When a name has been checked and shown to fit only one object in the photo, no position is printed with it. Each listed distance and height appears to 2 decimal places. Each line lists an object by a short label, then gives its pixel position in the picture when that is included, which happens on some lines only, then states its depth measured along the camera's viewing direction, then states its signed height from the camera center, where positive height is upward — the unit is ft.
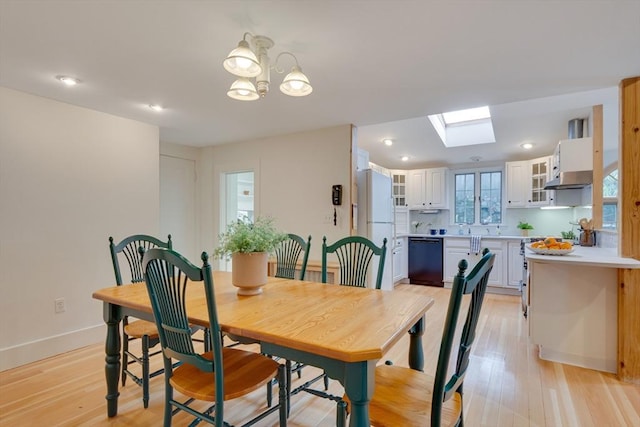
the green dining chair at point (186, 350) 4.31 -1.98
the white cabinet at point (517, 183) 17.57 +1.68
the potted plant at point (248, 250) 5.74 -0.68
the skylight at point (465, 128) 15.17 +4.14
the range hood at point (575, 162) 11.27 +1.83
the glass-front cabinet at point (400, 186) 21.07 +1.77
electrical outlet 9.73 -2.82
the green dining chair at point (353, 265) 7.76 -1.27
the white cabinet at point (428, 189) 19.92 +1.56
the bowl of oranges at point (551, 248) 8.69 -0.91
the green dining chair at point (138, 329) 6.73 -2.58
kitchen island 8.39 -2.52
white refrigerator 12.50 +0.05
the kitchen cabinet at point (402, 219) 20.67 -0.36
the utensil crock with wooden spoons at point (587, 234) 11.80 -0.69
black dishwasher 18.69 -2.74
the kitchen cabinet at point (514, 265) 16.35 -2.55
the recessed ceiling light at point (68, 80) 8.21 +3.34
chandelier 5.24 +2.42
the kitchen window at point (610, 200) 13.24 +0.60
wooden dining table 3.57 -1.52
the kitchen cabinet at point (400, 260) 18.13 -2.70
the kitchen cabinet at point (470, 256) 16.80 -2.26
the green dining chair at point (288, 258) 8.61 -1.21
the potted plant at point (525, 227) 17.42 -0.71
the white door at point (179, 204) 14.83 +0.35
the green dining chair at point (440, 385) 3.58 -2.44
